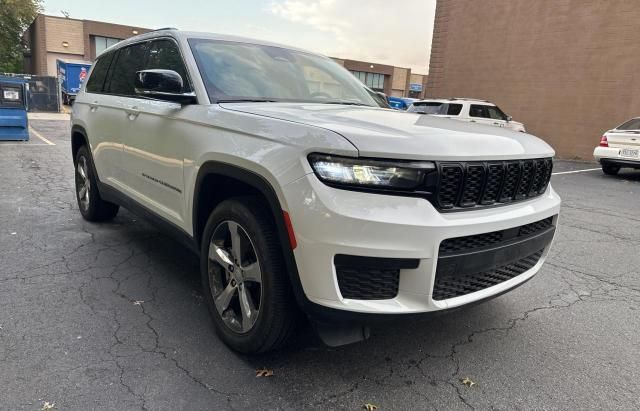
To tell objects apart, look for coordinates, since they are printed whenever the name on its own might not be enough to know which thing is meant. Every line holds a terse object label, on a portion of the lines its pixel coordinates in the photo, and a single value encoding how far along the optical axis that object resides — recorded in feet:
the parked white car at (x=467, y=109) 46.43
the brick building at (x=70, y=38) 127.44
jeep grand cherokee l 6.86
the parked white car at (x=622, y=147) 35.04
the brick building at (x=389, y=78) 178.81
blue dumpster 39.24
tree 122.62
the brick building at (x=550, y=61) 50.31
